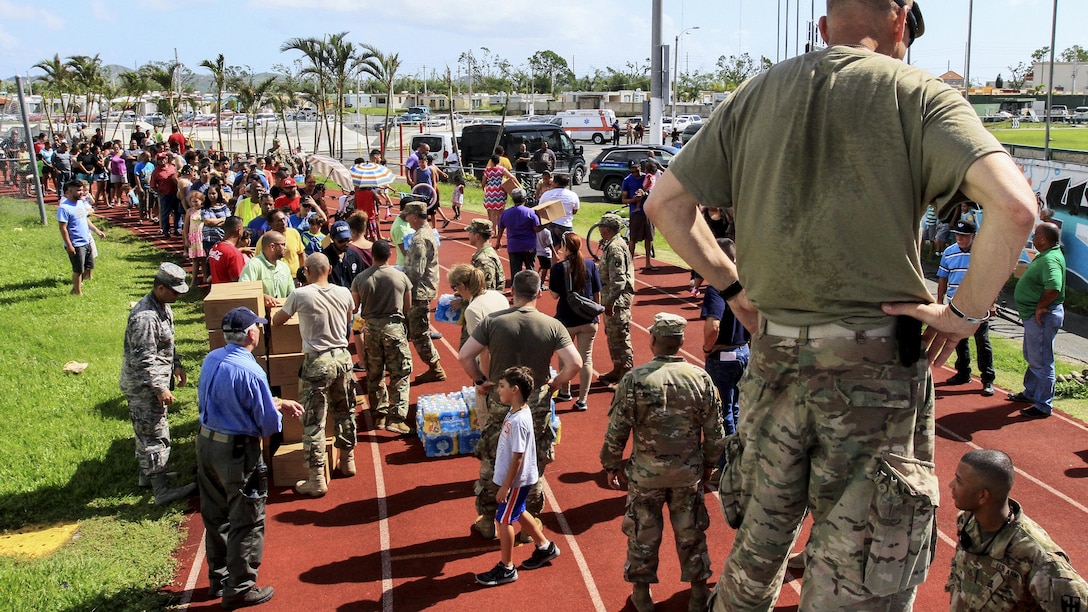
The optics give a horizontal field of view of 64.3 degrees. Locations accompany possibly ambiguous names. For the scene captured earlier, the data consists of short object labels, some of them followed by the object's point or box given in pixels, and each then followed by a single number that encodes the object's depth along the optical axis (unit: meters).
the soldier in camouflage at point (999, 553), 4.18
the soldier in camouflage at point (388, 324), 9.37
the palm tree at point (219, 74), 37.65
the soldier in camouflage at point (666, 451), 5.73
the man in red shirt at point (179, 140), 29.08
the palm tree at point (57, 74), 43.53
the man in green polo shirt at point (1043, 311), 9.78
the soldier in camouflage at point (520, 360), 6.82
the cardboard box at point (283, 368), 8.79
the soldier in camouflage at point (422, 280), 11.03
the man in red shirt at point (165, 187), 20.61
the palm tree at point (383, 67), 36.00
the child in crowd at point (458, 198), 23.34
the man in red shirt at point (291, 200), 15.07
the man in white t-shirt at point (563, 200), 15.19
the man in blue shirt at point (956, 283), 10.04
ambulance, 53.59
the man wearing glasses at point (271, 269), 10.27
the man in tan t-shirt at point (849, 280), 2.45
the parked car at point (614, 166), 28.86
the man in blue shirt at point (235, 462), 6.18
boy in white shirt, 6.17
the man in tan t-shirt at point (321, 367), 8.03
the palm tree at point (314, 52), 35.72
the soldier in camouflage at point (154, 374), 7.67
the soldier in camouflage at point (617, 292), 10.41
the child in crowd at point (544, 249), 14.71
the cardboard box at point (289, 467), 8.21
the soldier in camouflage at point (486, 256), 10.36
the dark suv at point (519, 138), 33.81
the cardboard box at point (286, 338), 8.71
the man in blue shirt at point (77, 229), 14.65
